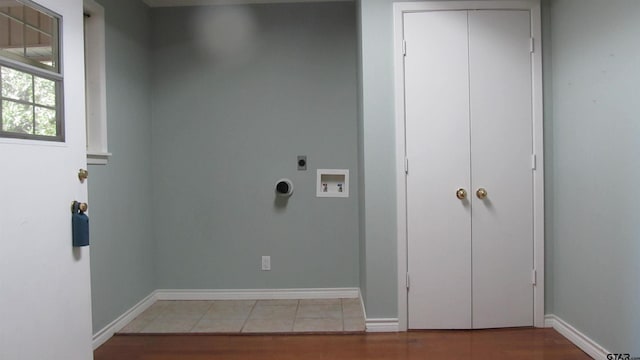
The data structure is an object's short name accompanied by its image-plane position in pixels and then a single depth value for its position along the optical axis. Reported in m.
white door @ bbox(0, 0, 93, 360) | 1.38
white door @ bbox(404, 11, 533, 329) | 2.35
